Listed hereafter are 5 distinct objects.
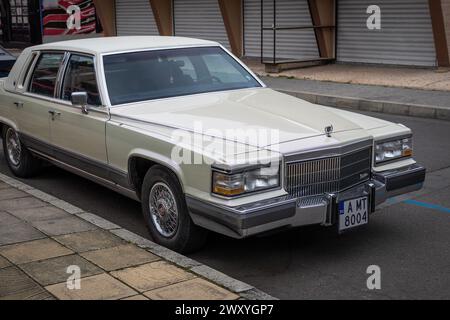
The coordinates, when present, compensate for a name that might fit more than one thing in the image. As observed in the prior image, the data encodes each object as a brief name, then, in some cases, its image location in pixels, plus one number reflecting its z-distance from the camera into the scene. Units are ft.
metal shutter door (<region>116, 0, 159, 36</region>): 77.15
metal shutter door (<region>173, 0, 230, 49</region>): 67.56
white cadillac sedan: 14.90
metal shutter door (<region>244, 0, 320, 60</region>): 57.93
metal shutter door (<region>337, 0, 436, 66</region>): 49.19
